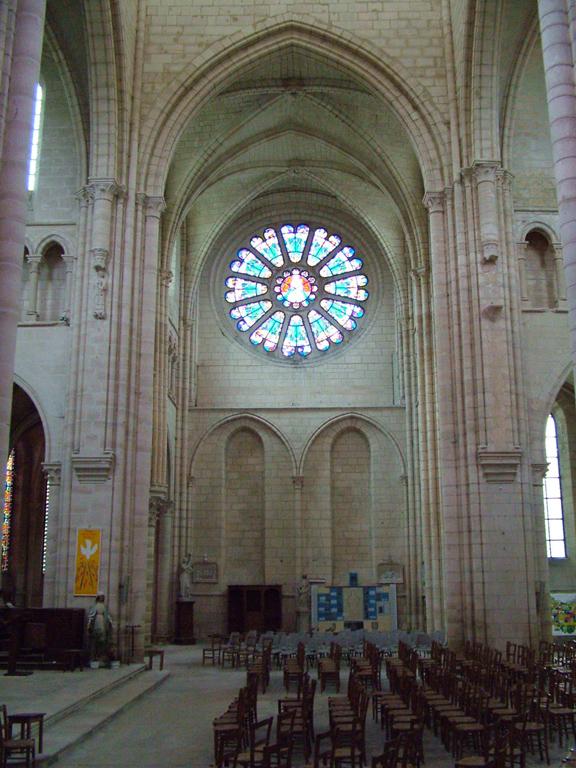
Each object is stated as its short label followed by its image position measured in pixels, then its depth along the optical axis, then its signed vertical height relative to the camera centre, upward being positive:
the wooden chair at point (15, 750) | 7.89 -1.53
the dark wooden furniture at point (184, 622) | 27.11 -1.15
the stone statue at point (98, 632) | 17.55 -0.93
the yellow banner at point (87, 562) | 18.31 +0.45
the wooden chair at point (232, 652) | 19.54 -1.48
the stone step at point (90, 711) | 10.07 -1.74
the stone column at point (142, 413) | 18.92 +3.69
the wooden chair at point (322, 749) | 7.22 -1.50
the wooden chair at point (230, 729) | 8.41 -1.41
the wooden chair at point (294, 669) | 14.00 -1.35
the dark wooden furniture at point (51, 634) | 17.20 -0.96
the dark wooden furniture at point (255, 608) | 28.69 -0.78
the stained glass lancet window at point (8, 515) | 26.93 +2.06
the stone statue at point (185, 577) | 27.47 +0.20
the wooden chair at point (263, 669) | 15.24 -1.45
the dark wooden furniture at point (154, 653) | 18.13 -1.40
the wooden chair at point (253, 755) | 7.48 -1.51
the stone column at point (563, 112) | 10.82 +5.90
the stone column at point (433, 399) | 19.44 +4.45
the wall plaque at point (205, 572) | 29.25 +0.37
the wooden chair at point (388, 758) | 6.57 -1.28
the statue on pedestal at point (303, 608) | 28.16 -0.78
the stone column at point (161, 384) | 24.25 +5.51
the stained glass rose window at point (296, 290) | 31.88 +10.40
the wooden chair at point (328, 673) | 14.50 -1.45
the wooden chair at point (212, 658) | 20.39 -1.78
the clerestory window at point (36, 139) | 21.61 +10.62
